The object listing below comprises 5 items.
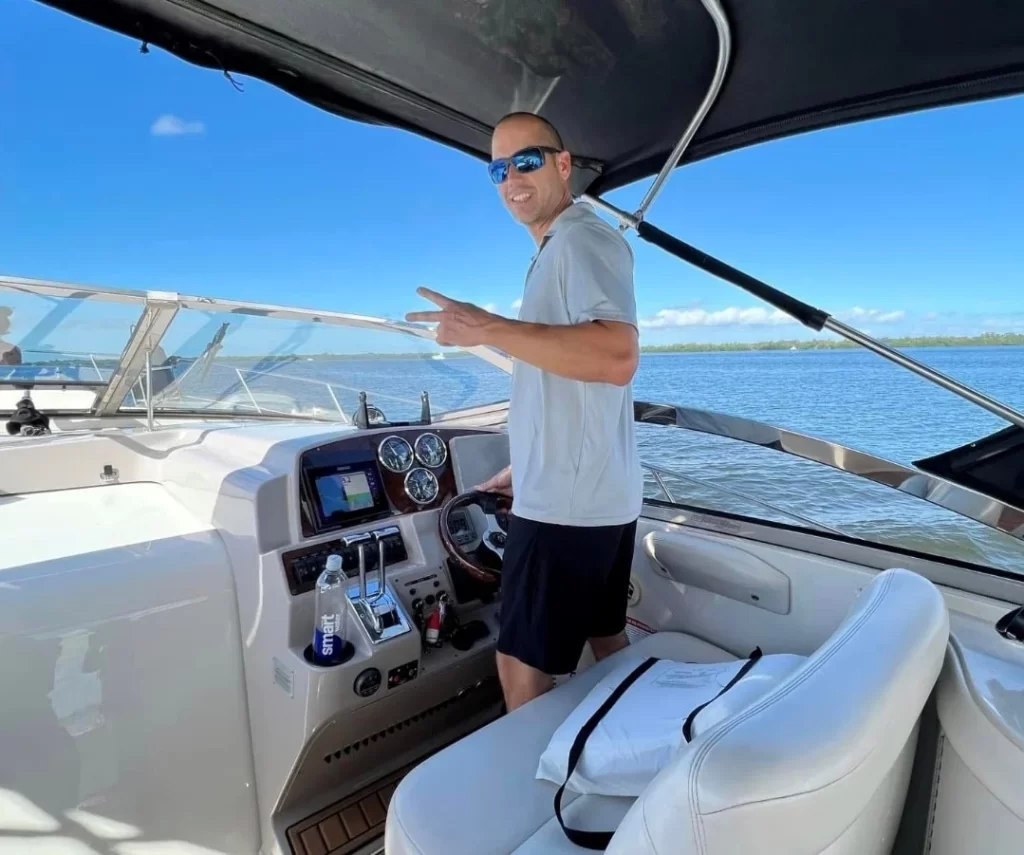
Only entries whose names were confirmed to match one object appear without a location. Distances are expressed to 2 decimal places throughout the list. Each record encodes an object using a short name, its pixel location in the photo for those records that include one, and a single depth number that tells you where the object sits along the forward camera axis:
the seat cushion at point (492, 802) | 0.99
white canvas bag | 1.03
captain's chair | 0.54
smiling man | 1.18
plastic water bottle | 1.53
